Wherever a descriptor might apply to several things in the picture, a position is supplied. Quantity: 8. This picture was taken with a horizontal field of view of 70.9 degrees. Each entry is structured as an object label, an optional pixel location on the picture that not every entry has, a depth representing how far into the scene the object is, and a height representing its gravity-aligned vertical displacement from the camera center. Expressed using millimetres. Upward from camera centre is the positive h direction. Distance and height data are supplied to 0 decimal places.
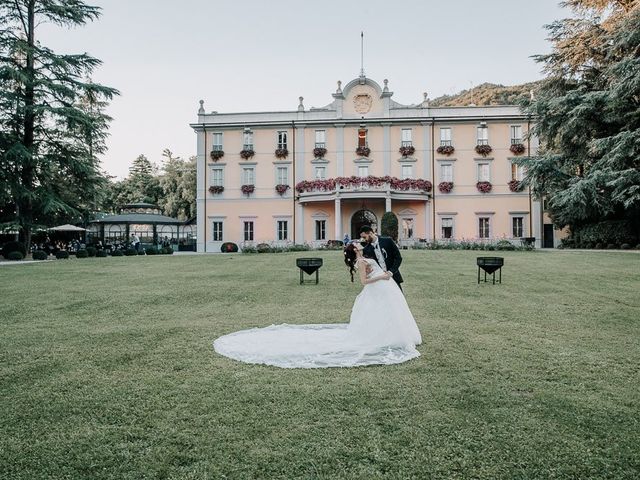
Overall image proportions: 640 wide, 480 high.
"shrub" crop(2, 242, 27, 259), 26114 -219
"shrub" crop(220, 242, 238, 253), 34719 -306
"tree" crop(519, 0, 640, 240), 22594 +7162
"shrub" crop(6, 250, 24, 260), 24766 -604
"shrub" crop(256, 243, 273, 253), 29262 -397
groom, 6676 -117
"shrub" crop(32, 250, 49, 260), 25422 -620
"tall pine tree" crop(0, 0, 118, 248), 25344 +7609
